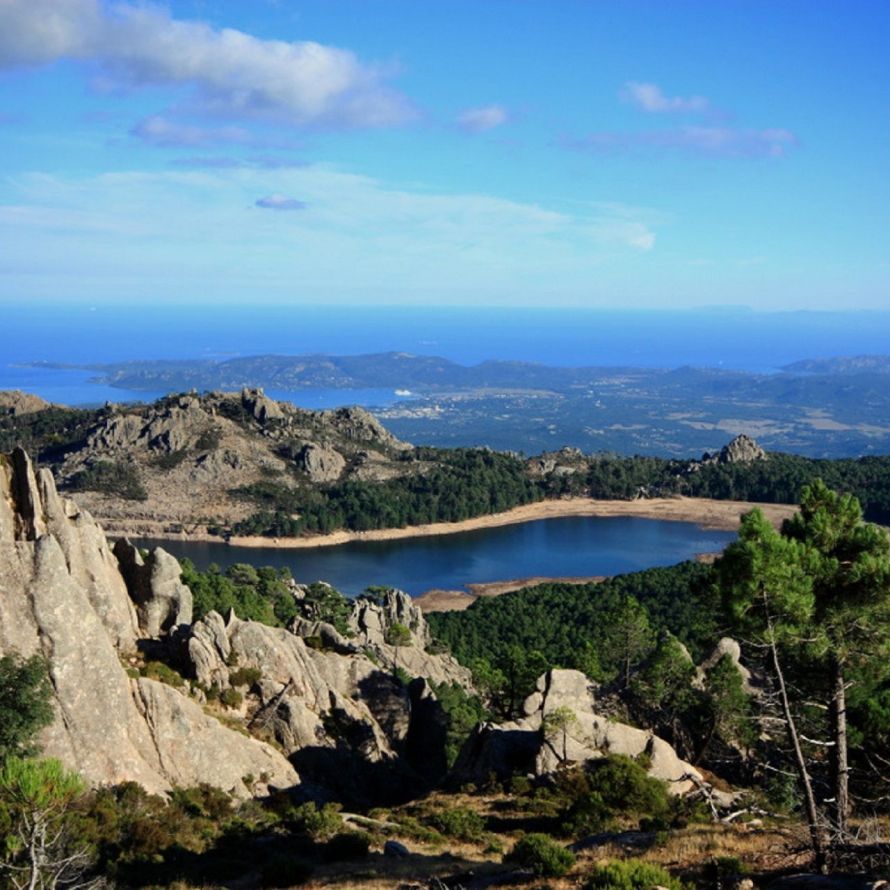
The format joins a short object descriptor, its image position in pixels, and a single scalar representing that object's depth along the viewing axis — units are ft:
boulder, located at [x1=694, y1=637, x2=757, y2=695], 117.15
